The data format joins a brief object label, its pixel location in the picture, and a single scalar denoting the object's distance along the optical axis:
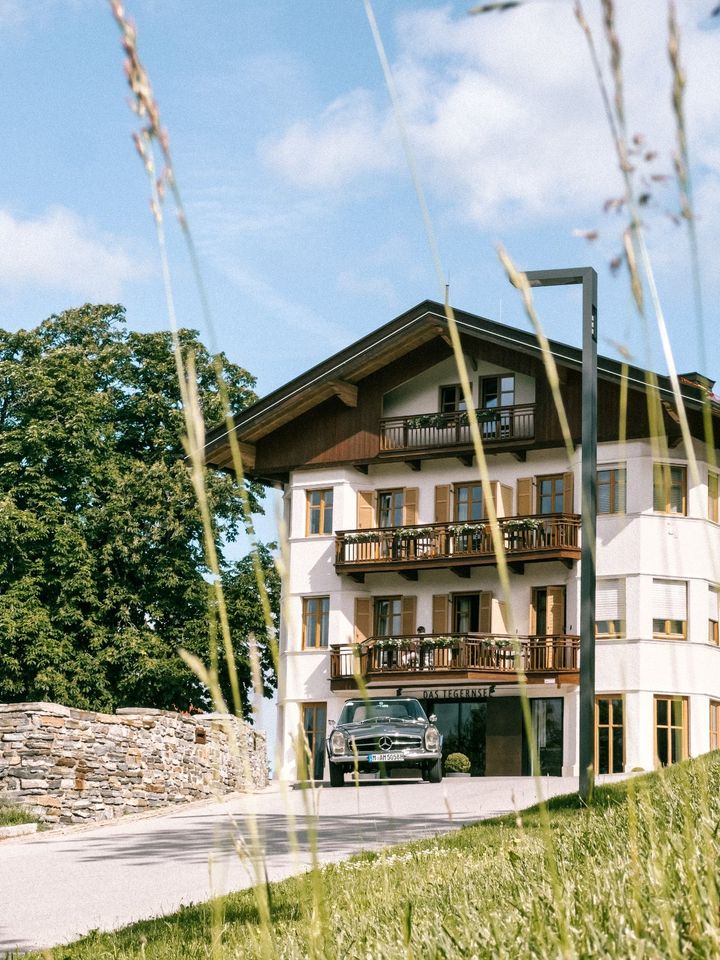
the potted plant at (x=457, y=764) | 35.19
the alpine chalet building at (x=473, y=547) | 34.81
